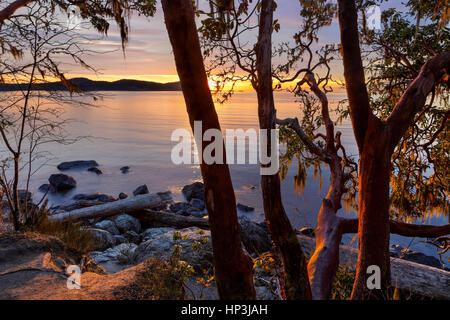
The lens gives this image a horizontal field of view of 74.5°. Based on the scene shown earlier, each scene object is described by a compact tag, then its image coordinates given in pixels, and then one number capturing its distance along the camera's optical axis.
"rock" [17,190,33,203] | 17.09
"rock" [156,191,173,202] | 12.47
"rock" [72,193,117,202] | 16.97
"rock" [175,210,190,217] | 15.30
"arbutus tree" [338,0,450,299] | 4.26
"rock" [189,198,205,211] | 17.05
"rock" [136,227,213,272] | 6.10
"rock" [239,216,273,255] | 8.51
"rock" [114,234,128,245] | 9.50
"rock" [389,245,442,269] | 10.84
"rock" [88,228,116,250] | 8.35
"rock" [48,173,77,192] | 20.53
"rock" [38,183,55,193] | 20.62
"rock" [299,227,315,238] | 12.10
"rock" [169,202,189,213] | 15.91
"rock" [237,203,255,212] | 17.36
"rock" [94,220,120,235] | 10.33
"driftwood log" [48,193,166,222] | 10.98
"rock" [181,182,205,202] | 19.05
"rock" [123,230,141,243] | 10.00
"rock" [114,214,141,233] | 10.87
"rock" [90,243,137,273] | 6.96
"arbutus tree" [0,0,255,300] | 2.77
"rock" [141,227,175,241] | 10.22
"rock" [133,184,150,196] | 18.85
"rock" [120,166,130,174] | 27.40
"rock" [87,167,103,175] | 26.07
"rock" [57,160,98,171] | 27.07
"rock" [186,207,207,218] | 15.49
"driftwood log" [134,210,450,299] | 6.12
